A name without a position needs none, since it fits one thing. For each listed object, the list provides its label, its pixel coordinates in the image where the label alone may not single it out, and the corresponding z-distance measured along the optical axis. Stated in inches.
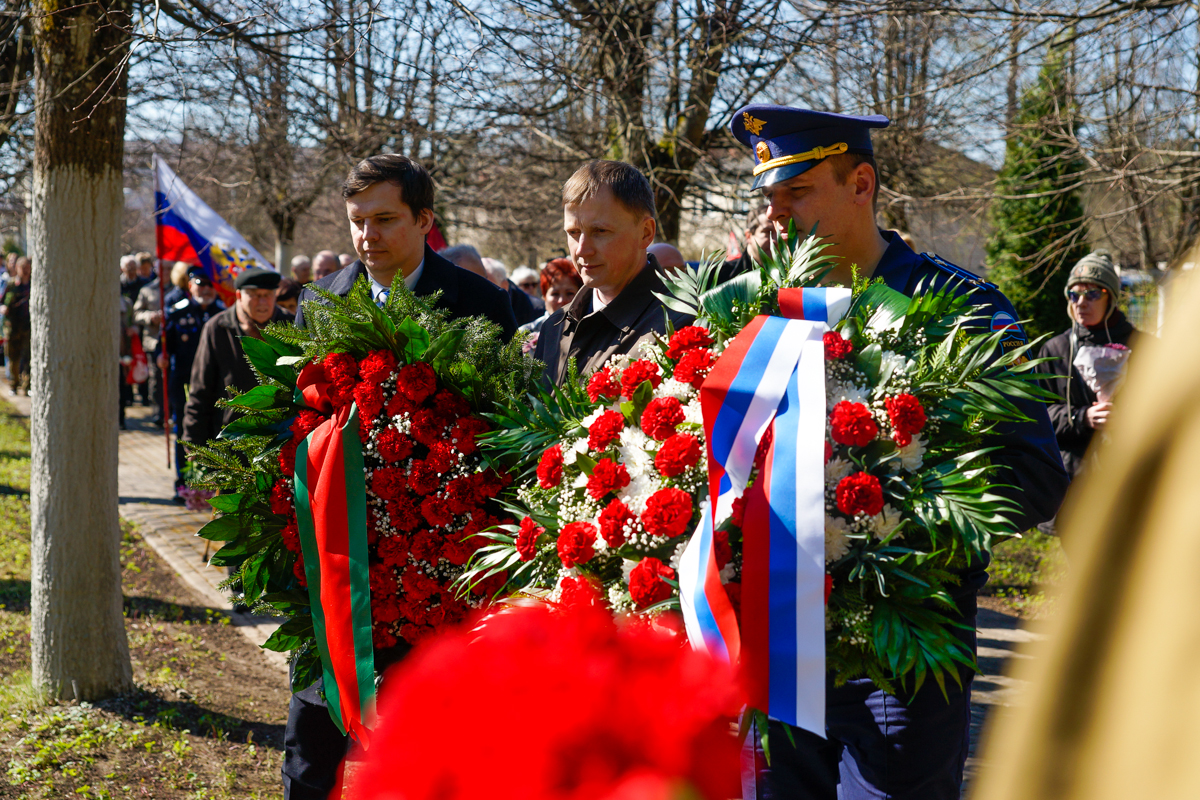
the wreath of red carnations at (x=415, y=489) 100.4
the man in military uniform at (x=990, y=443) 82.0
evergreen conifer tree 457.4
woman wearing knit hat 219.6
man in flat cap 236.2
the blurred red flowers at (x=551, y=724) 27.1
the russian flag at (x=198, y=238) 303.9
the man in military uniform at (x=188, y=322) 364.8
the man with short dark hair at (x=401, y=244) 126.6
